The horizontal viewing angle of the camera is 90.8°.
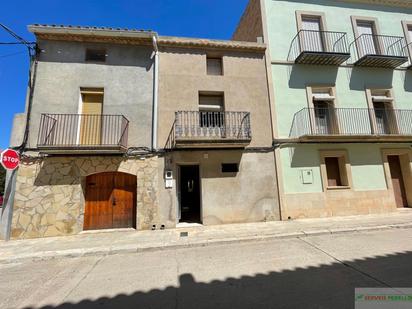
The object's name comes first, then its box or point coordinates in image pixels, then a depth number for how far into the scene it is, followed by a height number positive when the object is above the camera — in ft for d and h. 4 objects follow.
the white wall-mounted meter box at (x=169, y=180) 26.11 +1.29
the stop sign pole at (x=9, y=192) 22.22 +0.30
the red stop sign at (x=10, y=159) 21.54 +3.88
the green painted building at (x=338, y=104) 28.99 +12.52
